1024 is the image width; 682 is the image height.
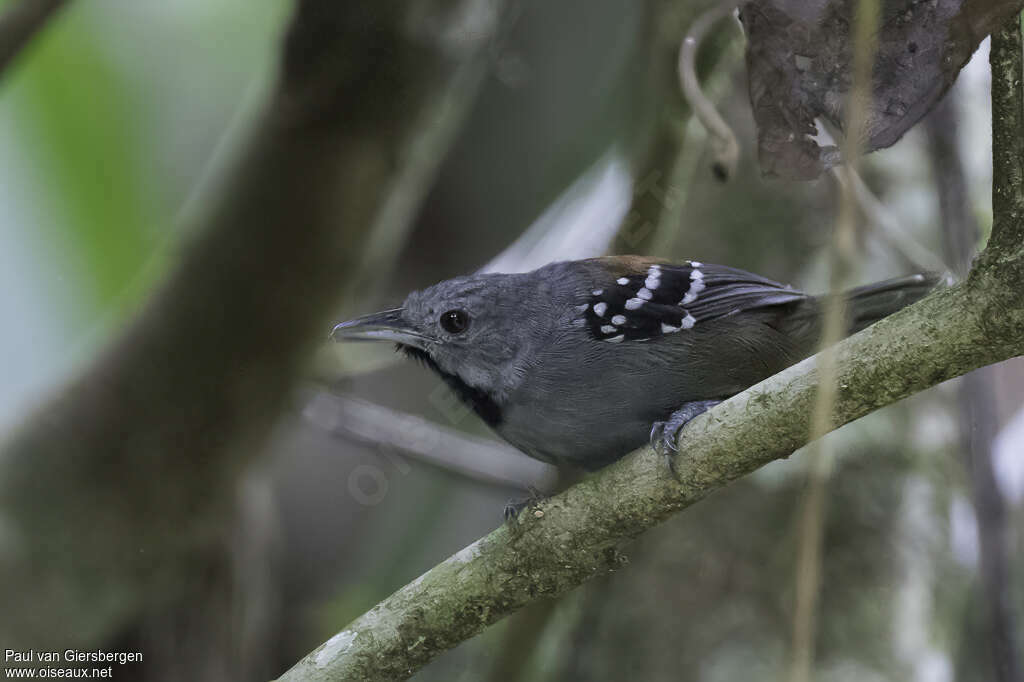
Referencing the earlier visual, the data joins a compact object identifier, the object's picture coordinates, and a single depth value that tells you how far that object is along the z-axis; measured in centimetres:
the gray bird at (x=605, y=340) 660
